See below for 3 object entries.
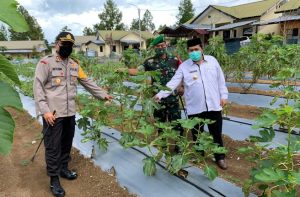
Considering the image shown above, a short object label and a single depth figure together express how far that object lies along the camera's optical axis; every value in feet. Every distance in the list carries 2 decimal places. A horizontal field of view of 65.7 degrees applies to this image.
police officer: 6.99
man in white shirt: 7.93
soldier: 8.71
